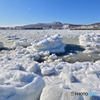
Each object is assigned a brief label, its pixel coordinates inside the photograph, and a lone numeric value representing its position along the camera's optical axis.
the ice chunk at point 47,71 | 2.64
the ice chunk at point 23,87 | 1.21
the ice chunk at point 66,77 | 2.31
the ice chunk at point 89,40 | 7.36
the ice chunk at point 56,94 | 1.16
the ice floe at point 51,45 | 5.45
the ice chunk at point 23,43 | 6.71
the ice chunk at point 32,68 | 2.74
